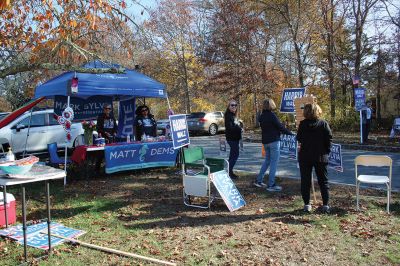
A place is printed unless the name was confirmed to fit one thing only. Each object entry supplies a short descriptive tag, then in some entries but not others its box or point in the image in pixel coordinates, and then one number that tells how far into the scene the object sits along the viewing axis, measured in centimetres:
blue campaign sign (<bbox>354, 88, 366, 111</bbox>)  1549
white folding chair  625
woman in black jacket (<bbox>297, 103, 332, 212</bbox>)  605
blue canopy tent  893
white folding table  403
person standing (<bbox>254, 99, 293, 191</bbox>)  745
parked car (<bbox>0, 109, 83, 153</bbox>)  1338
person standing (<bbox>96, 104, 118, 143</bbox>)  1014
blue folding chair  934
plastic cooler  569
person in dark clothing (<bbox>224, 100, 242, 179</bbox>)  845
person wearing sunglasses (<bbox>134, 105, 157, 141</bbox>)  1060
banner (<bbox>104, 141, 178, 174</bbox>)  920
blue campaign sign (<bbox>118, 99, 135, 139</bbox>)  1212
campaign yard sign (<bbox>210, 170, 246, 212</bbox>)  645
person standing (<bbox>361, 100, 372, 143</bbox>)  1578
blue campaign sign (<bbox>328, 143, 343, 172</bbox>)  713
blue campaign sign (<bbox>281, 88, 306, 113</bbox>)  880
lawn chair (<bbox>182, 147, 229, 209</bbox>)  662
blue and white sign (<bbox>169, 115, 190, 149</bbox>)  714
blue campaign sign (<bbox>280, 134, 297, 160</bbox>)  848
